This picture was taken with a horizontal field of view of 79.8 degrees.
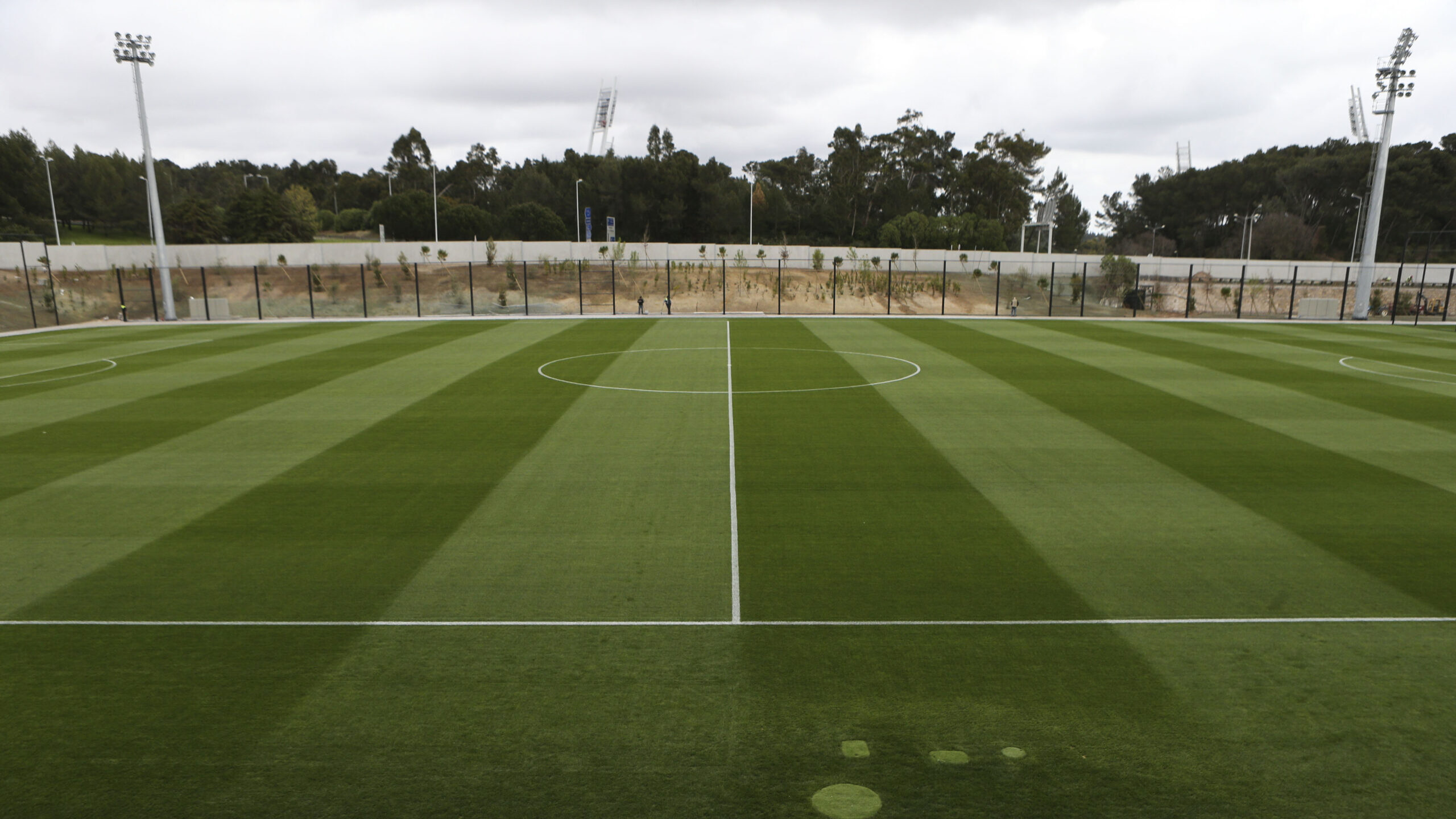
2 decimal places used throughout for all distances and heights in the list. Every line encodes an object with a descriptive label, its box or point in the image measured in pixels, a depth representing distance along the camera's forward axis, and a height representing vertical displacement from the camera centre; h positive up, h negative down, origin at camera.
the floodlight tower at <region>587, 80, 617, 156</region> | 131.12 +20.62
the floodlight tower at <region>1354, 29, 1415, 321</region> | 37.69 +4.34
